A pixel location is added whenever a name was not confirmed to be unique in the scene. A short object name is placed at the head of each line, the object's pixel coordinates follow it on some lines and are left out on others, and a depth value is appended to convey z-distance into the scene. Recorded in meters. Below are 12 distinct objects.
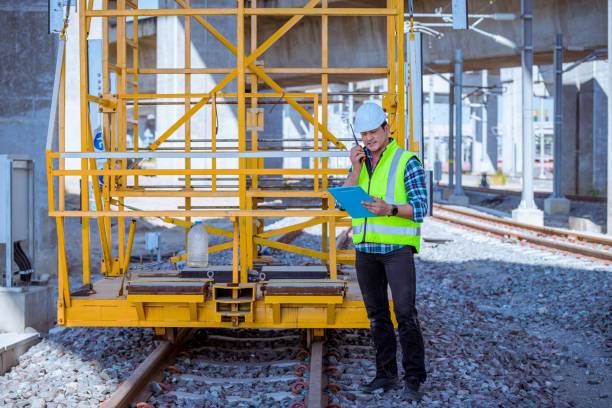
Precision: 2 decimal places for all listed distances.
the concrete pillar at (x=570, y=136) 28.34
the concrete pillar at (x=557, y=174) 21.98
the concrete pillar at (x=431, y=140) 39.70
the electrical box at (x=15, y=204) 6.60
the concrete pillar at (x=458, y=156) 26.59
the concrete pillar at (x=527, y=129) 17.97
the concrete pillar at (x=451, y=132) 29.89
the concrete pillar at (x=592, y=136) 27.27
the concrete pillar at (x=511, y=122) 49.06
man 4.54
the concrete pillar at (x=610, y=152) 15.41
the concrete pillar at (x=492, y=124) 63.38
